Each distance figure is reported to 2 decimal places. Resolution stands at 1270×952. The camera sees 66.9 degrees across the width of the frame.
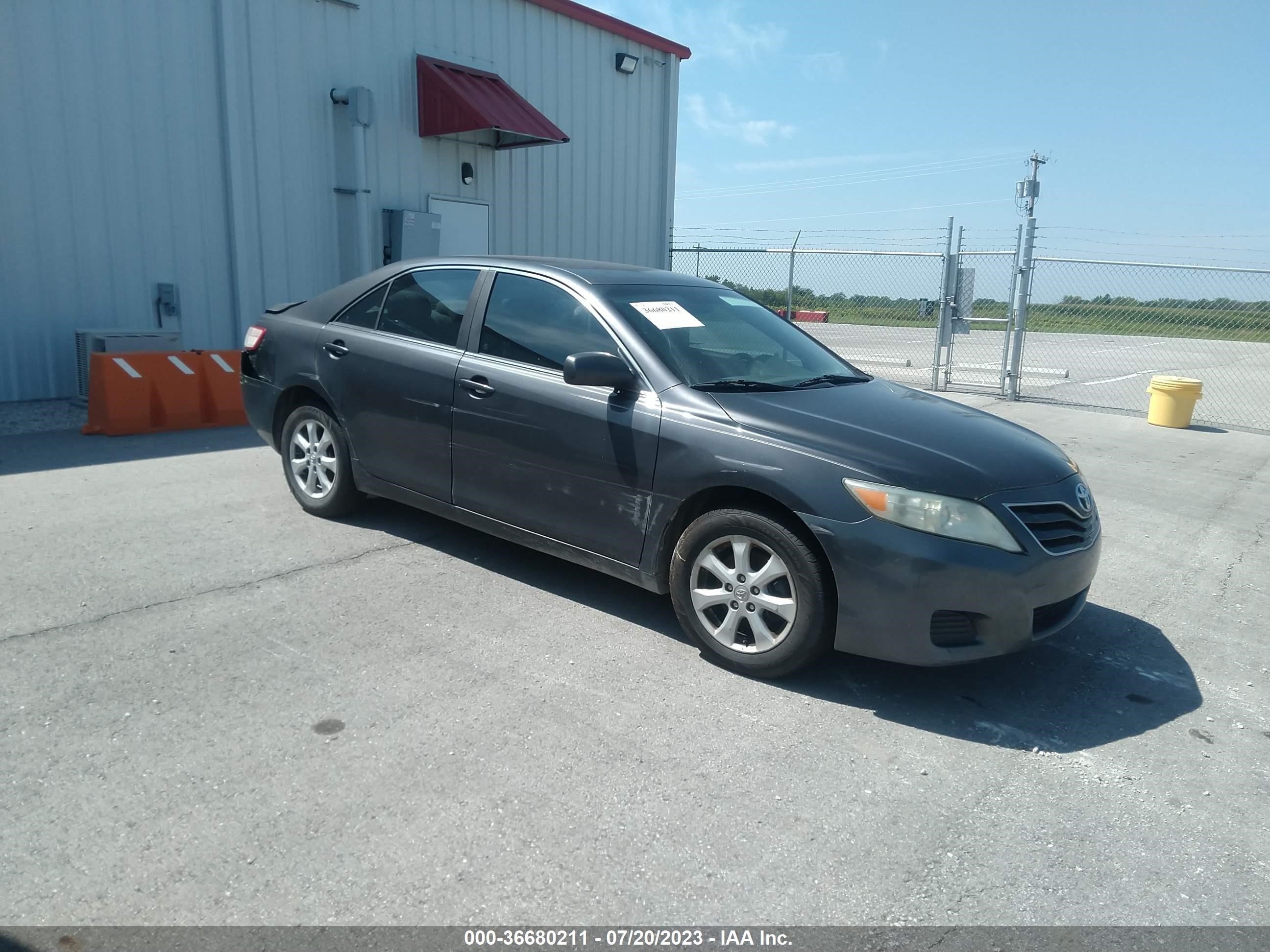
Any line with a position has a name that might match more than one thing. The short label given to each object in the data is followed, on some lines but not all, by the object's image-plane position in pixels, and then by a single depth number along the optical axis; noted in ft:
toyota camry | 11.76
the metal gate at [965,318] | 44.13
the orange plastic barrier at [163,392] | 27.45
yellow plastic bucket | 38.11
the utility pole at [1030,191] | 41.07
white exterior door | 43.27
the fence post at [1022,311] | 41.70
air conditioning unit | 29.86
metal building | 30.37
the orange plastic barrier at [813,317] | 73.01
